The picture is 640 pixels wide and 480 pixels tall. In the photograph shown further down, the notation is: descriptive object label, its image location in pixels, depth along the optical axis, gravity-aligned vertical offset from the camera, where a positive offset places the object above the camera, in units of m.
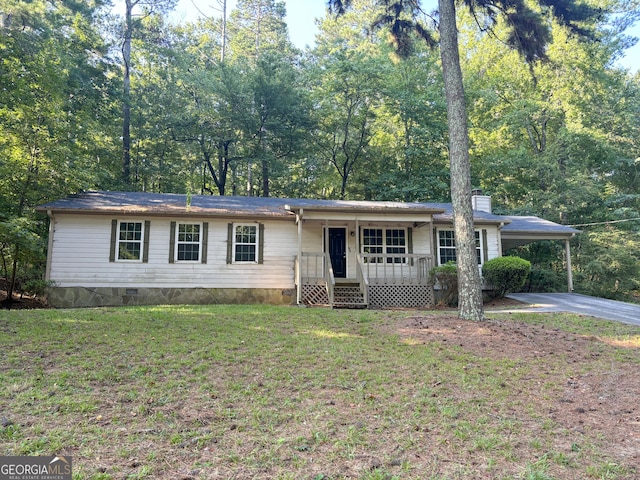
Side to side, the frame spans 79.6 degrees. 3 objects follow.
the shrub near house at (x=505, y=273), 12.16 +0.09
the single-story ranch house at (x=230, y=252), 11.38 +0.79
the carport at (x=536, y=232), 14.30 +1.61
